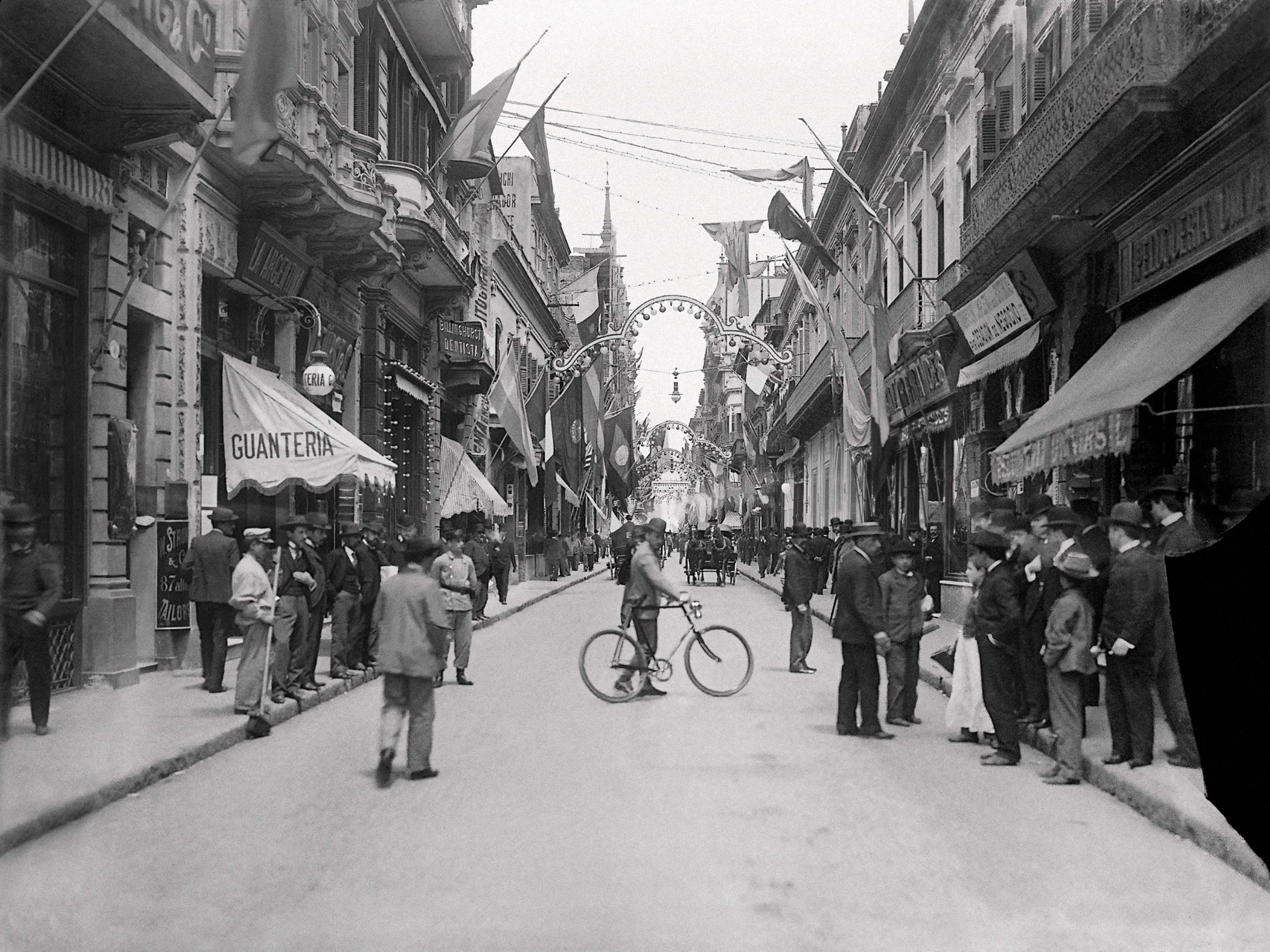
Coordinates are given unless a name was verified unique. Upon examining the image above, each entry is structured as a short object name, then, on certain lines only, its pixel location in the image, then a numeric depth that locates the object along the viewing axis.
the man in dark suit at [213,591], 13.13
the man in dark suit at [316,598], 13.16
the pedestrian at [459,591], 14.70
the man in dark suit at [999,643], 9.88
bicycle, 13.36
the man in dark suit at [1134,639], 9.07
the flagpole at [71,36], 9.23
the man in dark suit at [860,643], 11.23
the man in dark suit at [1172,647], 9.09
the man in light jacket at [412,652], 9.02
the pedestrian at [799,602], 16.16
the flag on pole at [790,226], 26.23
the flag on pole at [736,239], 43.38
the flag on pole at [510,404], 30.52
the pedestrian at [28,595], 9.38
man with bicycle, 13.53
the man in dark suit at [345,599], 14.78
